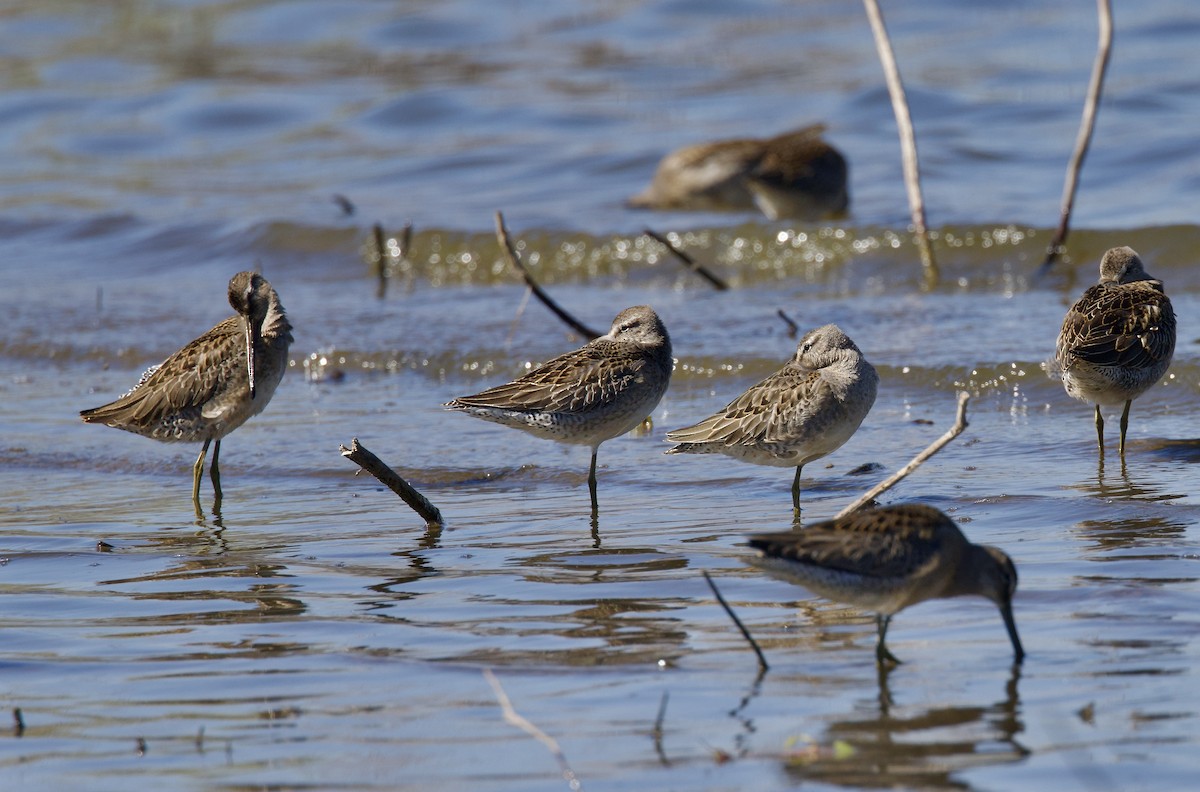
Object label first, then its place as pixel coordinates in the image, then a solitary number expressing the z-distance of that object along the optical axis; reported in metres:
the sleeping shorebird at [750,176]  27.31
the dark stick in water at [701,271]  18.25
